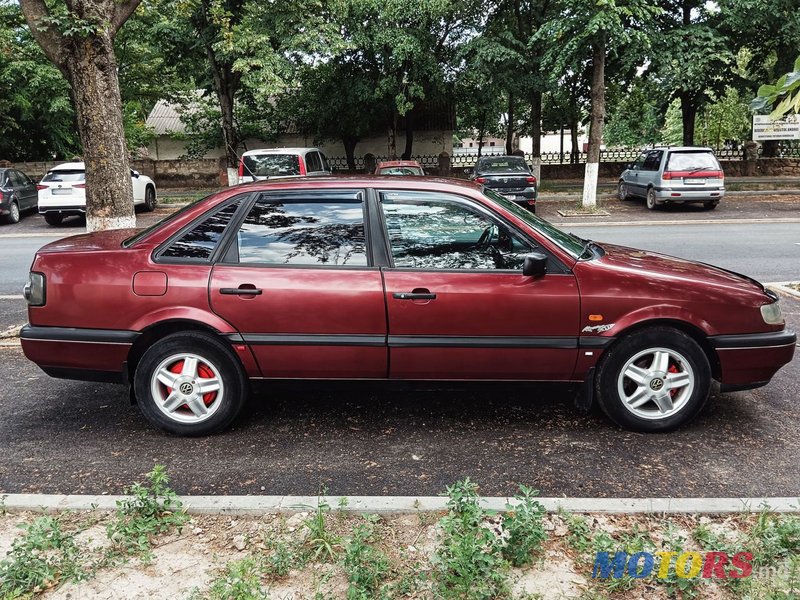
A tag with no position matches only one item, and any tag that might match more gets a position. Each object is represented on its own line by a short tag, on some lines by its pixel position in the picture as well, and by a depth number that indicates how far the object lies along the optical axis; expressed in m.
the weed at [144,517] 2.94
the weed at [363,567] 2.57
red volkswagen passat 4.02
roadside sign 23.23
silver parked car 17.42
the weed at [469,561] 2.56
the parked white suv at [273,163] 15.01
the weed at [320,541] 2.84
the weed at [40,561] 2.64
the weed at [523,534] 2.79
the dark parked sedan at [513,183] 17.19
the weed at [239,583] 2.56
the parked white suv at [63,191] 16.95
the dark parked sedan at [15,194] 18.31
